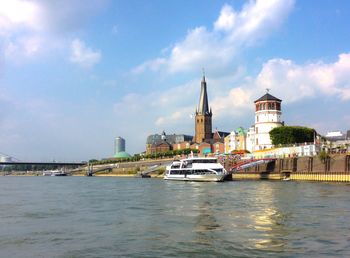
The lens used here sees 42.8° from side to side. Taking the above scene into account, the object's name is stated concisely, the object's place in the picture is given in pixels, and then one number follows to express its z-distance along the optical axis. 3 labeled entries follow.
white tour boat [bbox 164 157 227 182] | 93.01
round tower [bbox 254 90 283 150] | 141.62
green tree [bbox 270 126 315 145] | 133.62
